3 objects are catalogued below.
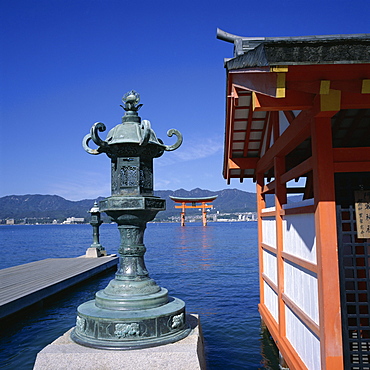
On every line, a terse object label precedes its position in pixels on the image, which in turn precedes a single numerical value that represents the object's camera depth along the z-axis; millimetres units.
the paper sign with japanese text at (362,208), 3928
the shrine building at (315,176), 2896
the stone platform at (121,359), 3816
